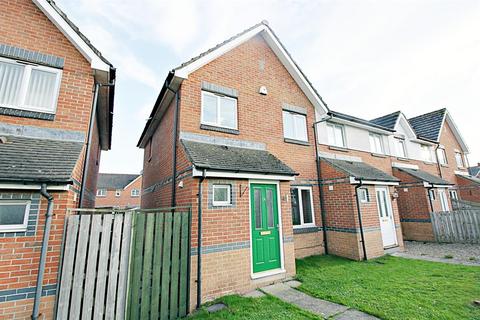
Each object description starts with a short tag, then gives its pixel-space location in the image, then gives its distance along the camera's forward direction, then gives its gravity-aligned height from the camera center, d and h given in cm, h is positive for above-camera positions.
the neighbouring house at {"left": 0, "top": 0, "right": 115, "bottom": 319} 356 +178
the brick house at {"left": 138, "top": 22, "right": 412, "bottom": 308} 540 +109
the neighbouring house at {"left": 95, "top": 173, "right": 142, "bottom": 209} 4044 +342
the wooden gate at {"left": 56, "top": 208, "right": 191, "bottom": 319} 377 -116
